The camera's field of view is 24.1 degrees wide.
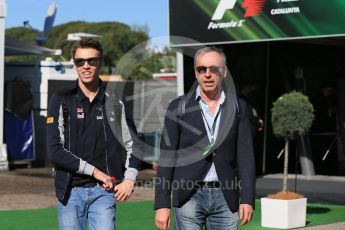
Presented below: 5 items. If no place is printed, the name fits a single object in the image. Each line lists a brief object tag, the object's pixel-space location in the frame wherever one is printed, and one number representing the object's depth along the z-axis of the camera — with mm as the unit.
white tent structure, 19172
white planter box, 10430
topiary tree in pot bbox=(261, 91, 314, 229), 10453
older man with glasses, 5094
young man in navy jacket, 5367
